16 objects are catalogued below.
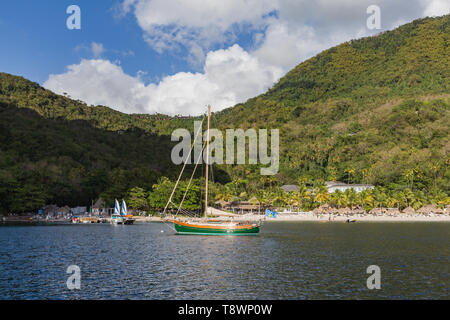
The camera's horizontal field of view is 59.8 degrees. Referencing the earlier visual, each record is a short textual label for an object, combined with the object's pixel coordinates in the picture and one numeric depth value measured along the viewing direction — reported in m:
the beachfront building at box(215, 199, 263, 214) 143.12
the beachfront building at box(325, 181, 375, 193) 167.25
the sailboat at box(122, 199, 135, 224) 105.25
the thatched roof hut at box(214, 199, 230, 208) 142.27
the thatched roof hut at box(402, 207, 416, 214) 135.84
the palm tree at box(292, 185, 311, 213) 144.00
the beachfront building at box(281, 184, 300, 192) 172.93
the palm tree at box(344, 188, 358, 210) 138.25
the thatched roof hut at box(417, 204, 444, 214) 134.56
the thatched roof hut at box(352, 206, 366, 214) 141.62
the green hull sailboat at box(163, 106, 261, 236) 63.44
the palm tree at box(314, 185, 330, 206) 139.88
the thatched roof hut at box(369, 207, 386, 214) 139.62
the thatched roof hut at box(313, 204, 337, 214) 143.55
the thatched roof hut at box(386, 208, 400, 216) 137.00
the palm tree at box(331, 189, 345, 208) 137.88
